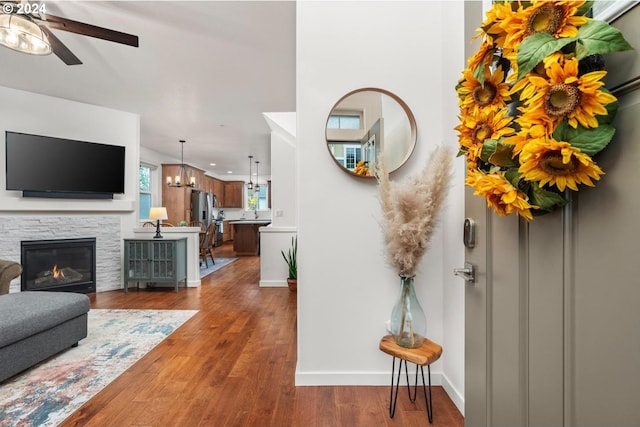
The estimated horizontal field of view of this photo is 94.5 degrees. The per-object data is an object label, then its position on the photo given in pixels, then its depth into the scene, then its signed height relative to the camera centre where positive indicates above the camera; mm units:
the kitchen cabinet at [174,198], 7348 +339
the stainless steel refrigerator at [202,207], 7938 +146
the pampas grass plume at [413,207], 1451 +28
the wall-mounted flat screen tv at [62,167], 3637 +587
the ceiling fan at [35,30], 1756 +1189
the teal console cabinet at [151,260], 4258 -704
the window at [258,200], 11188 +464
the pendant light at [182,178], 6277 +828
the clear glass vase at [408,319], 1595 -581
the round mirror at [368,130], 1832 +514
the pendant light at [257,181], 8485 +1137
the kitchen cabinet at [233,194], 10845 +661
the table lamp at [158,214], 4238 -35
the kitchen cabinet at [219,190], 10031 +747
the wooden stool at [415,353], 1474 -719
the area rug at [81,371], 1640 -1110
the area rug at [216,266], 5621 -1144
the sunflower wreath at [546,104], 536 +216
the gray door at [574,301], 515 -192
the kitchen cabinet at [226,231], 10604 -718
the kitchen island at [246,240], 7906 -751
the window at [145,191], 6732 +477
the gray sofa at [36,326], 1882 -807
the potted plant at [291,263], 4184 -750
